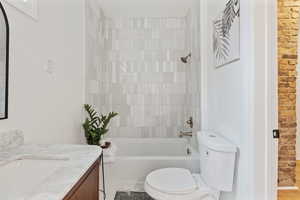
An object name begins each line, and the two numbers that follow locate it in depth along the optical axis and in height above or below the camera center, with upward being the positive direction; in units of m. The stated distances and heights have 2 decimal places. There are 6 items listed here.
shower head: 2.99 +0.64
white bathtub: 2.13 -0.69
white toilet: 1.52 -0.63
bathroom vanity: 0.68 -0.26
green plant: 2.06 -0.29
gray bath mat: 2.20 -1.02
